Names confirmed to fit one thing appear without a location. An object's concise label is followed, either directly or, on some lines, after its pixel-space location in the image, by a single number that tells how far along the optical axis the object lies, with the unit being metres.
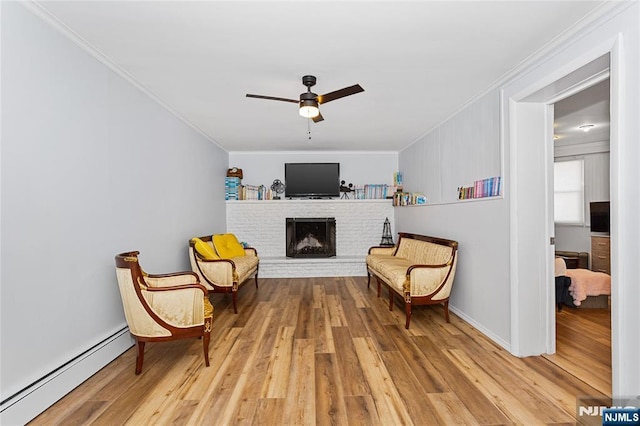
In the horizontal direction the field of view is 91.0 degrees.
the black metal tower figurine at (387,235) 6.38
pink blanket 3.82
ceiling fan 2.79
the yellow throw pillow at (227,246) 4.90
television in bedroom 5.42
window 6.02
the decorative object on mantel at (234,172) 6.34
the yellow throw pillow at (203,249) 4.06
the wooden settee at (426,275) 3.49
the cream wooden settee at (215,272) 4.05
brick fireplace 6.52
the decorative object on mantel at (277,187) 6.62
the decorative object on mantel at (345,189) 6.64
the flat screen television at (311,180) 6.54
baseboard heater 1.82
